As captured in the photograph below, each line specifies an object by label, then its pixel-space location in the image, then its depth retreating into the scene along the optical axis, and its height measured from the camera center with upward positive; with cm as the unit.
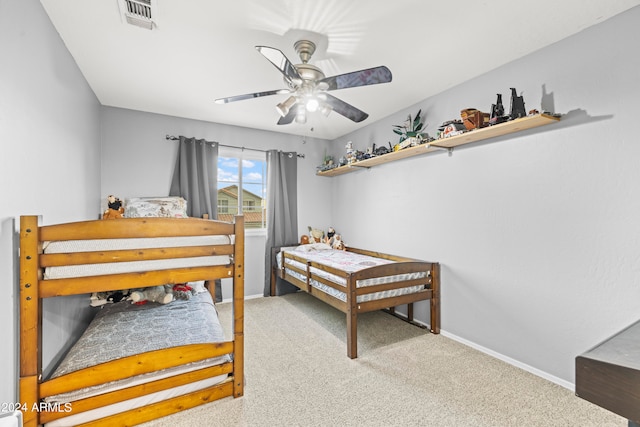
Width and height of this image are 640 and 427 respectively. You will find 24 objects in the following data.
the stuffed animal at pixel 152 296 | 250 -70
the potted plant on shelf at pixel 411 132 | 291 +90
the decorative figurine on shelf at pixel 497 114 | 219 +79
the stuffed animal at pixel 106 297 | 248 -73
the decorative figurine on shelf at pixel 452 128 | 246 +75
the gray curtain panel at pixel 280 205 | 419 +16
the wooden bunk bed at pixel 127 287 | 134 -42
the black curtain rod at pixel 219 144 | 359 +98
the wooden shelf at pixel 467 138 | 202 +66
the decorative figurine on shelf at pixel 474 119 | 232 +79
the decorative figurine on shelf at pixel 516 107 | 208 +79
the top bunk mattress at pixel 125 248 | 140 -17
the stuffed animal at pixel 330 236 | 425 -33
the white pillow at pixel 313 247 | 395 -45
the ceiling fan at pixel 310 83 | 179 +91
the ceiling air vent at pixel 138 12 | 169 +127
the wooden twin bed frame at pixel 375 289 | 244 -70
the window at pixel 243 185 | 405 +45
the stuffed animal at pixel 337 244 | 415 -42
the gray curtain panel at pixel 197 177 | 362 +50
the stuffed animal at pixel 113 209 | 299 +9
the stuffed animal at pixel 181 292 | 268 -71
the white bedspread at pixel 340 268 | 259 -58
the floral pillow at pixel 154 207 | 320 +11
